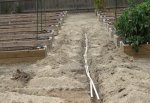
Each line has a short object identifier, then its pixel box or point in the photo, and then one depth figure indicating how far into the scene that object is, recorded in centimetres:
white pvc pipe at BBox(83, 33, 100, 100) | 690
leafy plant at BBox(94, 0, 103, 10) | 1755
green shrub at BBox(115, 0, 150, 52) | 957
